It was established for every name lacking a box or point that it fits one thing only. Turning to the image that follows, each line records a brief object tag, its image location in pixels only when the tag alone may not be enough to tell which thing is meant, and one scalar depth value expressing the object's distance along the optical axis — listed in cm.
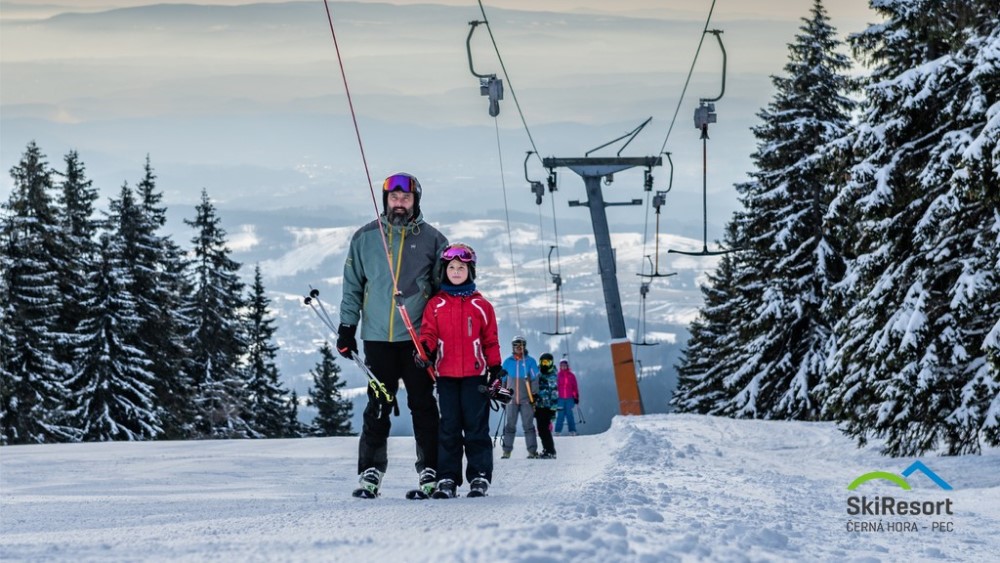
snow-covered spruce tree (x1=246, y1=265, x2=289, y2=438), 5112
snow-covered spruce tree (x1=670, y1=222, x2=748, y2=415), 3594
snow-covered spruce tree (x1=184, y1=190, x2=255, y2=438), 4419
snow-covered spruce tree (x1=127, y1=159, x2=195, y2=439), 3825
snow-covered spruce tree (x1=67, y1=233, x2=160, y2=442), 3409
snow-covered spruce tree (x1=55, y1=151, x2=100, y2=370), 3591
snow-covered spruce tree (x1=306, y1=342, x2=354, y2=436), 6219
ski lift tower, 3111
